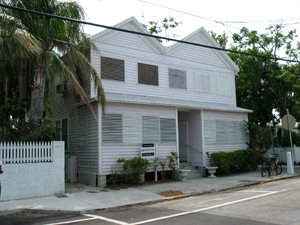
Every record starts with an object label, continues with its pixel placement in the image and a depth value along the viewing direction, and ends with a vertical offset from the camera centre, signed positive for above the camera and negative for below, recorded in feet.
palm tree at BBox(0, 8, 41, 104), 31.71 +12.04
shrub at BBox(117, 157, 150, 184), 43.27 -3.63
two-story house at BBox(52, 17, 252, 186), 44.93 +6.21
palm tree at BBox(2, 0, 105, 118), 37.47 +13.88
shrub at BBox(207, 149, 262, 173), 52.60 -3.53
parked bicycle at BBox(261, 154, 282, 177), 49.91 -4.50
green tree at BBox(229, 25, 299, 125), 72.33 +14.77
